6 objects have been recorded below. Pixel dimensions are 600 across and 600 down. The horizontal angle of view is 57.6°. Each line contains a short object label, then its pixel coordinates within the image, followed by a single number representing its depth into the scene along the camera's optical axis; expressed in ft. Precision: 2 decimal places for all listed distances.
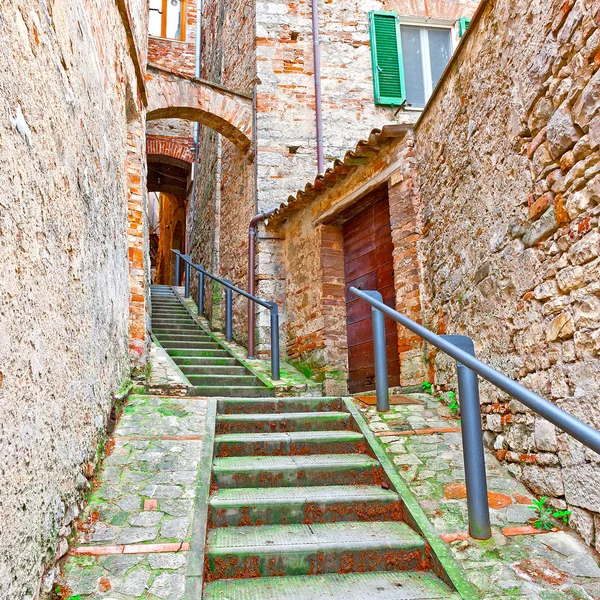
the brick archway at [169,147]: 44.16
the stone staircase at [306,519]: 7.29
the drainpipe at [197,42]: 43.96
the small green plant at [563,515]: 7.89
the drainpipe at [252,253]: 22.63
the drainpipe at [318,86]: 24.62
